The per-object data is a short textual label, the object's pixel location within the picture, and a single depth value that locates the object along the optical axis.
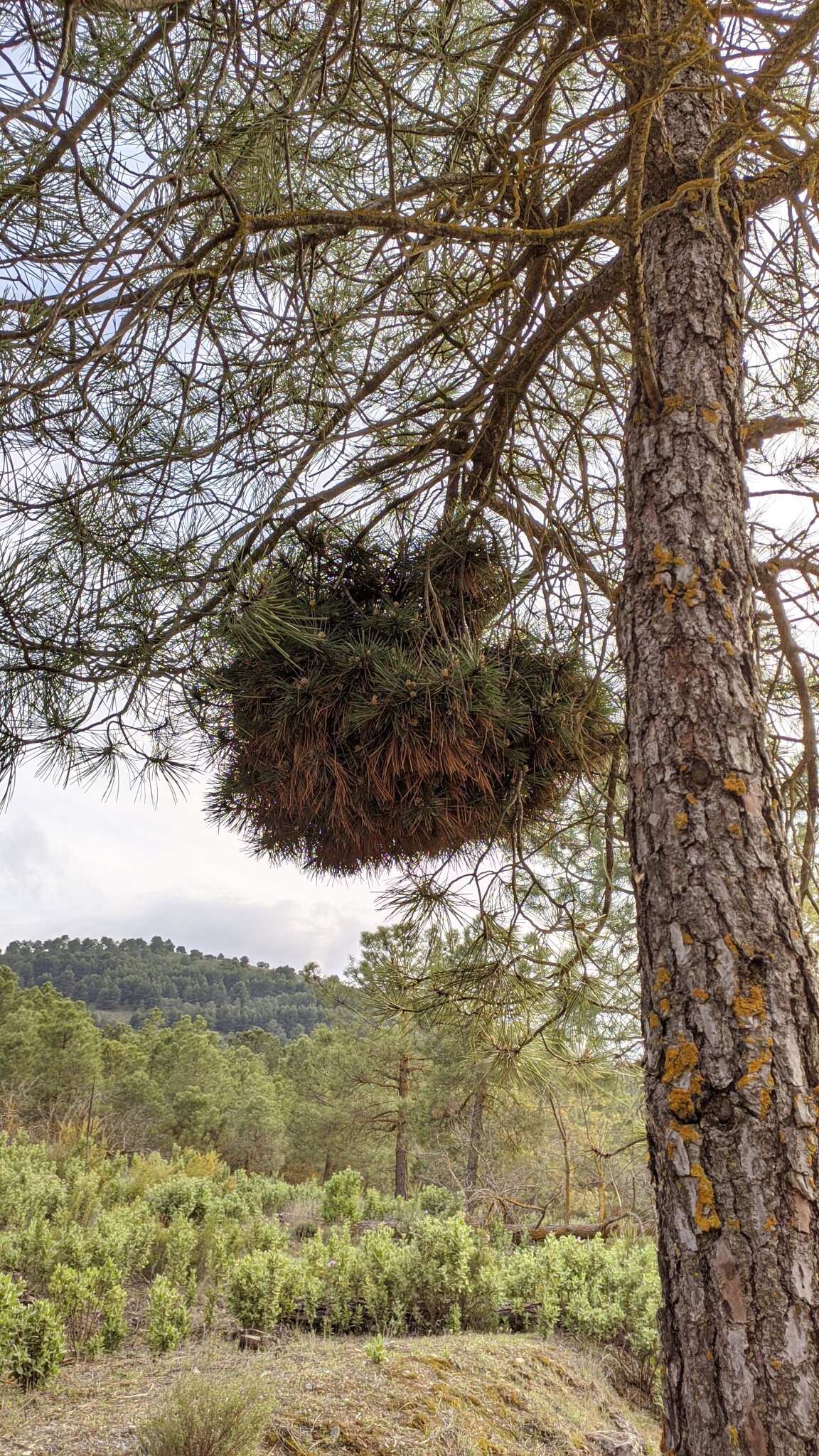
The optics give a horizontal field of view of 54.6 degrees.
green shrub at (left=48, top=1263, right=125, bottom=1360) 3.56
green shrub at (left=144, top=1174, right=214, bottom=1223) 5.88
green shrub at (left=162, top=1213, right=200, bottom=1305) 4.30
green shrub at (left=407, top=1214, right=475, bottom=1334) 4.30
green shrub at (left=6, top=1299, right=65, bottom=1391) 3.10
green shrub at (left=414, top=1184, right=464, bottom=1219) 7.23
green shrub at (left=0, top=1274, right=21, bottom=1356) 3.04
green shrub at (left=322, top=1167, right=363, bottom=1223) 6.69
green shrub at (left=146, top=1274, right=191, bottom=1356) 3.55
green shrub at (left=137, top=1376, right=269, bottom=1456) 2.20
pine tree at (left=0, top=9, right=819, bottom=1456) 0.96
